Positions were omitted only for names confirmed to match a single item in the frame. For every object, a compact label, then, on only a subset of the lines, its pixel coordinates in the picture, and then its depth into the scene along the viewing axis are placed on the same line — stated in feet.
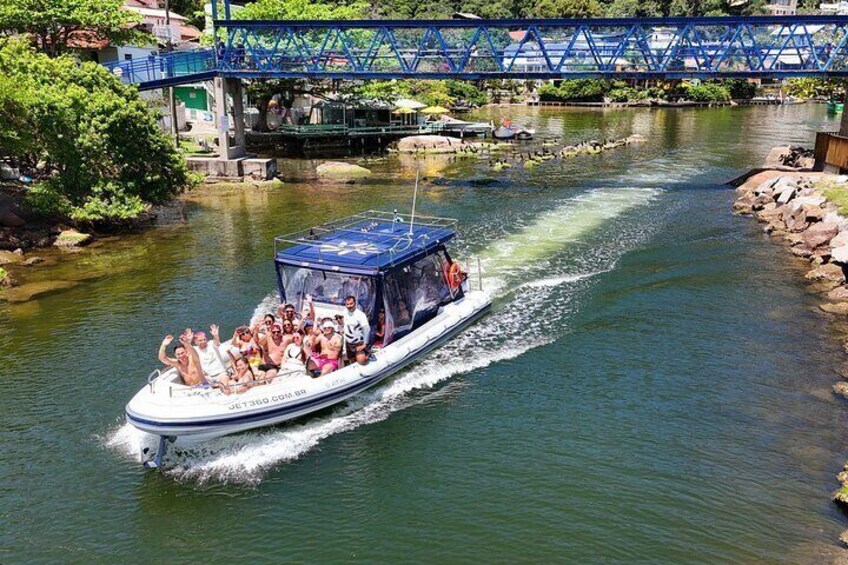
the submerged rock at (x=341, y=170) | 157.38
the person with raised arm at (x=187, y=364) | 49.42
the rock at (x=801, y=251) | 92.22
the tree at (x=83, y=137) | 95.09
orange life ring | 69.72
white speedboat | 47.44
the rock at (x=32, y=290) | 79.20
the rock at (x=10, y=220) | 98.37
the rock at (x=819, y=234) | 92.89
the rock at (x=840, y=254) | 80.33
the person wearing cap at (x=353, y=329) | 56.08
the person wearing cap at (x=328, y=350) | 53.85
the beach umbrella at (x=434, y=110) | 207.41
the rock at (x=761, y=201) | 117.91
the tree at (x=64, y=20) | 122.21
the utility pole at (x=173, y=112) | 150.20
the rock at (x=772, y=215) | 108.72
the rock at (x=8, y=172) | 110.42
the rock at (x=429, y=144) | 192.44
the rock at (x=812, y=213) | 100.63
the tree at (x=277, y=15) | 182.60
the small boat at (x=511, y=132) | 211.41
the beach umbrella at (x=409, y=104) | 209.46
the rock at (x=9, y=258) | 90.12
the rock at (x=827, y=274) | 82.53
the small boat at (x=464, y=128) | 215.31
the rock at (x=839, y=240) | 86.73
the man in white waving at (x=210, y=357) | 51.06
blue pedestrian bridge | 133.94
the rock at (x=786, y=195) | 113.39
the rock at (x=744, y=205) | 118.11
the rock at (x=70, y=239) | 98.07
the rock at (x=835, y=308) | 73.97
